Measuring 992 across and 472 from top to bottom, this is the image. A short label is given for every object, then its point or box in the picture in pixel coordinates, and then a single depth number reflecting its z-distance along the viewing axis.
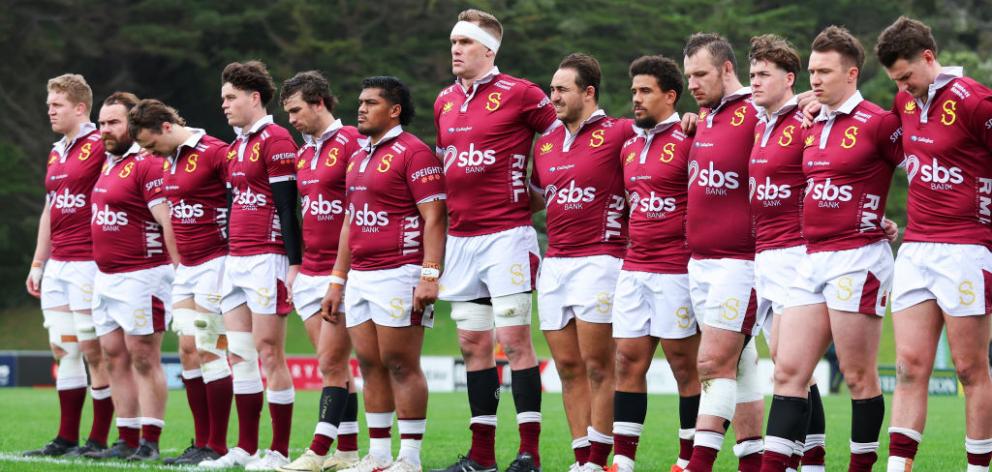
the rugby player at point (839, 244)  15.12
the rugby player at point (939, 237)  14.63
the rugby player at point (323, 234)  19.08
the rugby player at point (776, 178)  15.76
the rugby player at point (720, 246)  16.08
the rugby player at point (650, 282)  16.78
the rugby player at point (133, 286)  21.67
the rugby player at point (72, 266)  22.73
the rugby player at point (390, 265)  18.14
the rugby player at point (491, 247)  17.80
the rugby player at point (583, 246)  17.41
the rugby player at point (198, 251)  20.70
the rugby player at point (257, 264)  19.94
